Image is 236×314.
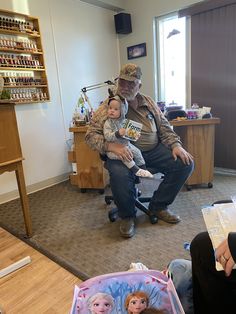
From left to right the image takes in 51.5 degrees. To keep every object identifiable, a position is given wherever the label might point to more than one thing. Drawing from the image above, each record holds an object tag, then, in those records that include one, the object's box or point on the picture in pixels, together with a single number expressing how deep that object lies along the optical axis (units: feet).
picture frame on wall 11.01
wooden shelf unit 7.73
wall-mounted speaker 10.93
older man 5.56
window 10.17
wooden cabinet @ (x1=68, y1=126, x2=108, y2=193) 8.14
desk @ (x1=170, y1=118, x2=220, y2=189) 7.61
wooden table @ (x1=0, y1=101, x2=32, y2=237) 4.79
